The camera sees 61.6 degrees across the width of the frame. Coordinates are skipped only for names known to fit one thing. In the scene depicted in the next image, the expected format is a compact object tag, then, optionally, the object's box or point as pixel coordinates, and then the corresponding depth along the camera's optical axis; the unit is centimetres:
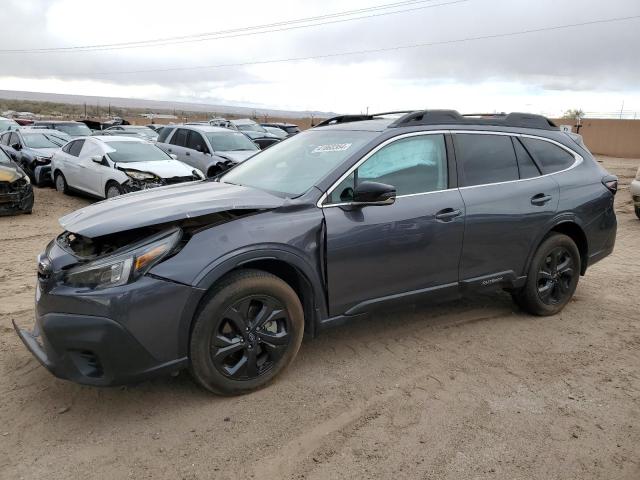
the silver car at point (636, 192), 1001
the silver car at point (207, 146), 1229
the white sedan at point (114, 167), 1030
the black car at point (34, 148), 1355
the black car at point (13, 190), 966
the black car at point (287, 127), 2802
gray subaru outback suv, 301
